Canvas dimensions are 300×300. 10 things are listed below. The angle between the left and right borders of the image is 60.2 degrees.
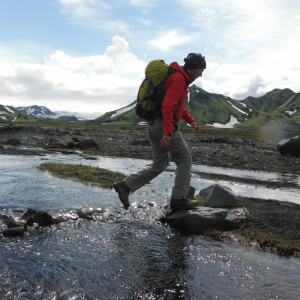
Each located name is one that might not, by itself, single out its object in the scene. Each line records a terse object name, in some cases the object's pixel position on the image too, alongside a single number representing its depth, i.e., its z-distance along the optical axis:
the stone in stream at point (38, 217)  6.35
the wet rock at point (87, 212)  7.26
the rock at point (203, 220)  6.84
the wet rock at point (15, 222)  6.10
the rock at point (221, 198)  8.27
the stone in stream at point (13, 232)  5.65
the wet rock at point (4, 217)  6.84
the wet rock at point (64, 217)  6.70
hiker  6.25
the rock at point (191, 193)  9.31
